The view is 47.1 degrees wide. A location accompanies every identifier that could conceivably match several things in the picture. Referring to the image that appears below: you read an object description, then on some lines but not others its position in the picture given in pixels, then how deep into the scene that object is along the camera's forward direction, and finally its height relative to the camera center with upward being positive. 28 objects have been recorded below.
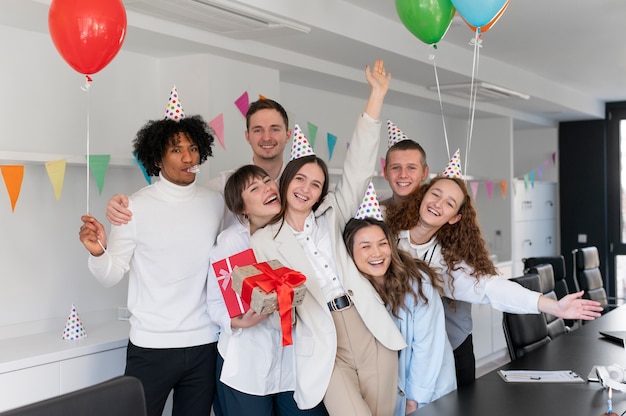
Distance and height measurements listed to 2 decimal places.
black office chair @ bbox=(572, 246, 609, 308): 5.10 -0.35
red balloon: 2.31 +0.64
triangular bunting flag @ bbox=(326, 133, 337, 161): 5.23 +0.61
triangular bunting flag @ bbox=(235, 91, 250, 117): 3.88 +0.67
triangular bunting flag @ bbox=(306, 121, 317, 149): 4.98 +0.66
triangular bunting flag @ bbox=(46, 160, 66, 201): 3.07 +0.23
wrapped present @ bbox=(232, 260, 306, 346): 2.21 -0.20
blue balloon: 2.73 +0.83
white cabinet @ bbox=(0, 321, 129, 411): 2.73 -0.55
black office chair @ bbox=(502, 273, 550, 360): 3.10 -0.47
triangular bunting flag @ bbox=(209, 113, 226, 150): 3.71 +0.52
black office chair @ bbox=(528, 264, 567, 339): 3.69 -0.34
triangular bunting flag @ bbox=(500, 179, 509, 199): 6.95 +0.39
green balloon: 2.90 +0.86
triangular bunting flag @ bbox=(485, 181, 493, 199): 6.90 +0.37
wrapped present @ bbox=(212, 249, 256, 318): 2.41 -0.20
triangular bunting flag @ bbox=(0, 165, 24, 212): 2.99 +0.19
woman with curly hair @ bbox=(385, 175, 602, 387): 2.68 -0.07
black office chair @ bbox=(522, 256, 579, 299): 4.79 -0.30
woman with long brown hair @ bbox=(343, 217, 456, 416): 2.53 -0.30
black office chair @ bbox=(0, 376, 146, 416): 1.37 -0.35
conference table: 2.11 -0.53
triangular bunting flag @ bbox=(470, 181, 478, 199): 6.35 +0.35
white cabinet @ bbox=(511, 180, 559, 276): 7.40 +0.04
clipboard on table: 2.40 -0.52
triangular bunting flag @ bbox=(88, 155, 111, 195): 3.25 +0.27
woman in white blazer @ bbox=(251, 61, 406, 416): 2.41 -0.31
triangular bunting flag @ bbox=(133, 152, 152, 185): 3.58 +0.23
